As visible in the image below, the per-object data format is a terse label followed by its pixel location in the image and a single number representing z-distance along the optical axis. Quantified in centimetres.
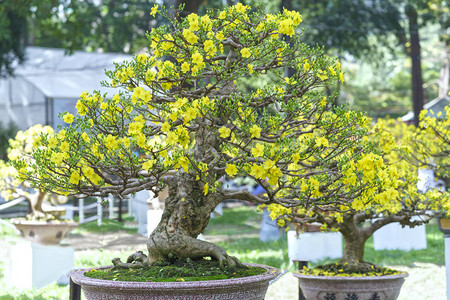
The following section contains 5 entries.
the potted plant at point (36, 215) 638
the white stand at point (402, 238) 857
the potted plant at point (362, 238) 422
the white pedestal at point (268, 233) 986
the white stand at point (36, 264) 606
